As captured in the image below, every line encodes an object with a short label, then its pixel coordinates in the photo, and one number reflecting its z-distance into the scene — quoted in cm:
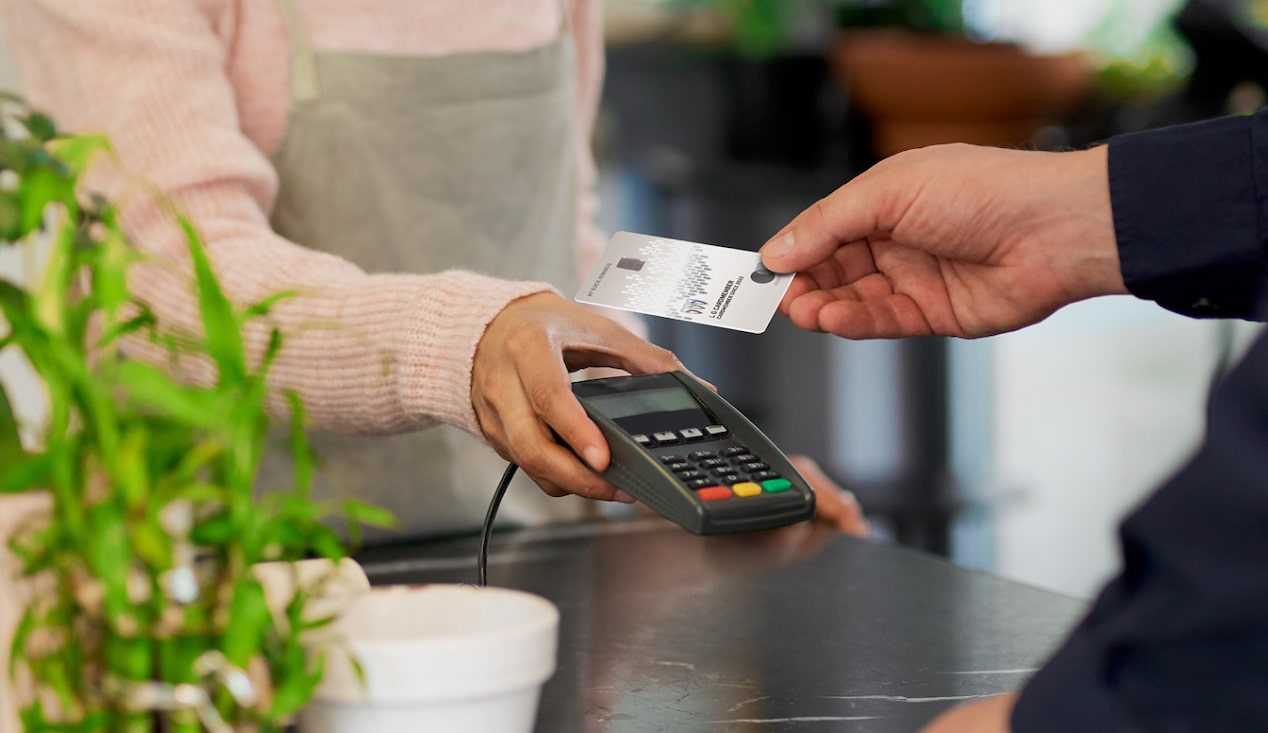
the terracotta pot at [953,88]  310
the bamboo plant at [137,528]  106
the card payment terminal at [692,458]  126
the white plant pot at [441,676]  110
